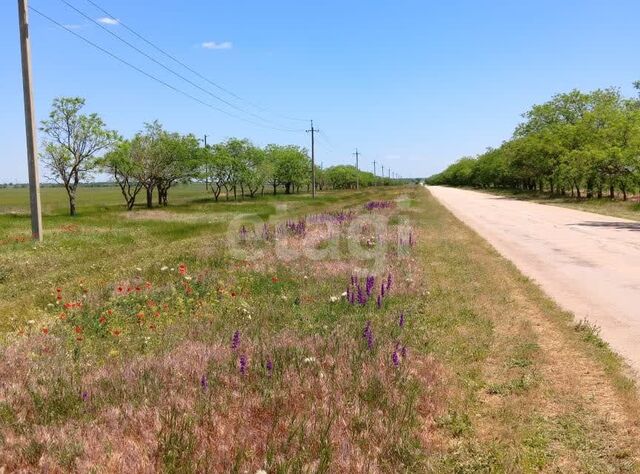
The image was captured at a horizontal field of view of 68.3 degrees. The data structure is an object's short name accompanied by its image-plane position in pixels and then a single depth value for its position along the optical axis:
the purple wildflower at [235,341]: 5.95
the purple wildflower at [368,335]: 6.03
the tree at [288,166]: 105.44
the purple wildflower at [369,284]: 8.33
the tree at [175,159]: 60.94
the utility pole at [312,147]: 78.50
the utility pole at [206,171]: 73.36
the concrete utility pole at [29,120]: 20.64
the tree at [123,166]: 52.28
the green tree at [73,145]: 44.81
